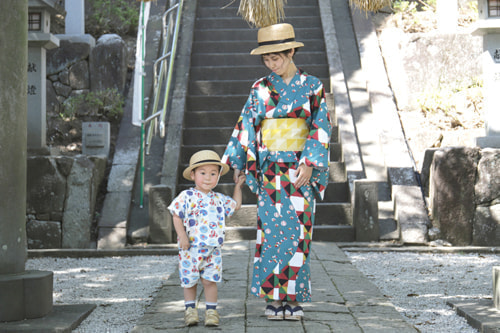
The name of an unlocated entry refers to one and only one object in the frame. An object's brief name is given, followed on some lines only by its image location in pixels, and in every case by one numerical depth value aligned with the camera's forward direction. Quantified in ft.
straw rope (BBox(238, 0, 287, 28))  18.03
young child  12.50
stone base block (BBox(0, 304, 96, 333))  12.30
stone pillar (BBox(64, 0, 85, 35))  33.06
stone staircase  24.30
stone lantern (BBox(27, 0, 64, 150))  25.34
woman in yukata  13.09
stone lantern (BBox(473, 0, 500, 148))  23.95
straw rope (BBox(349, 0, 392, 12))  18.53
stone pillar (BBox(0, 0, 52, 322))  13.00
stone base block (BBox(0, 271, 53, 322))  12.71
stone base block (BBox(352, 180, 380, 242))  22.74
